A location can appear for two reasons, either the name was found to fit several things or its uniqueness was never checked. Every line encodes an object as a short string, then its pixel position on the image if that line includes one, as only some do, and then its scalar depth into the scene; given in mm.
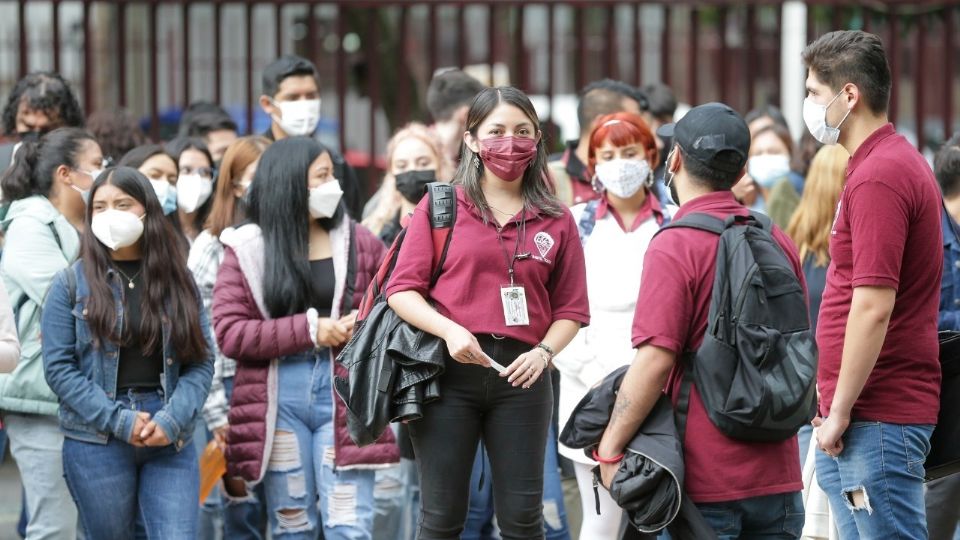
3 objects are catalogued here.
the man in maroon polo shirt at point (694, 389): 9102
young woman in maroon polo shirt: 10594
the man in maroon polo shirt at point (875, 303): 9273
